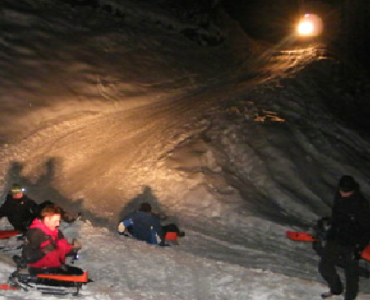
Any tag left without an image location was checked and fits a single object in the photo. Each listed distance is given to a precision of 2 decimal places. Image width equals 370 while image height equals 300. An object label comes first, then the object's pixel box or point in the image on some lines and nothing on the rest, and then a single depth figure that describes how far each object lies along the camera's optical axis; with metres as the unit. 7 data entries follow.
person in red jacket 5.46
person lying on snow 8.19
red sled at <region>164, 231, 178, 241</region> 8.43
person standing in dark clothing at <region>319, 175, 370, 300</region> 6.22
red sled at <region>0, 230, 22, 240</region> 7.37
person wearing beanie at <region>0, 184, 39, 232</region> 7.89
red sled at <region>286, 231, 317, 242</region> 8.70
